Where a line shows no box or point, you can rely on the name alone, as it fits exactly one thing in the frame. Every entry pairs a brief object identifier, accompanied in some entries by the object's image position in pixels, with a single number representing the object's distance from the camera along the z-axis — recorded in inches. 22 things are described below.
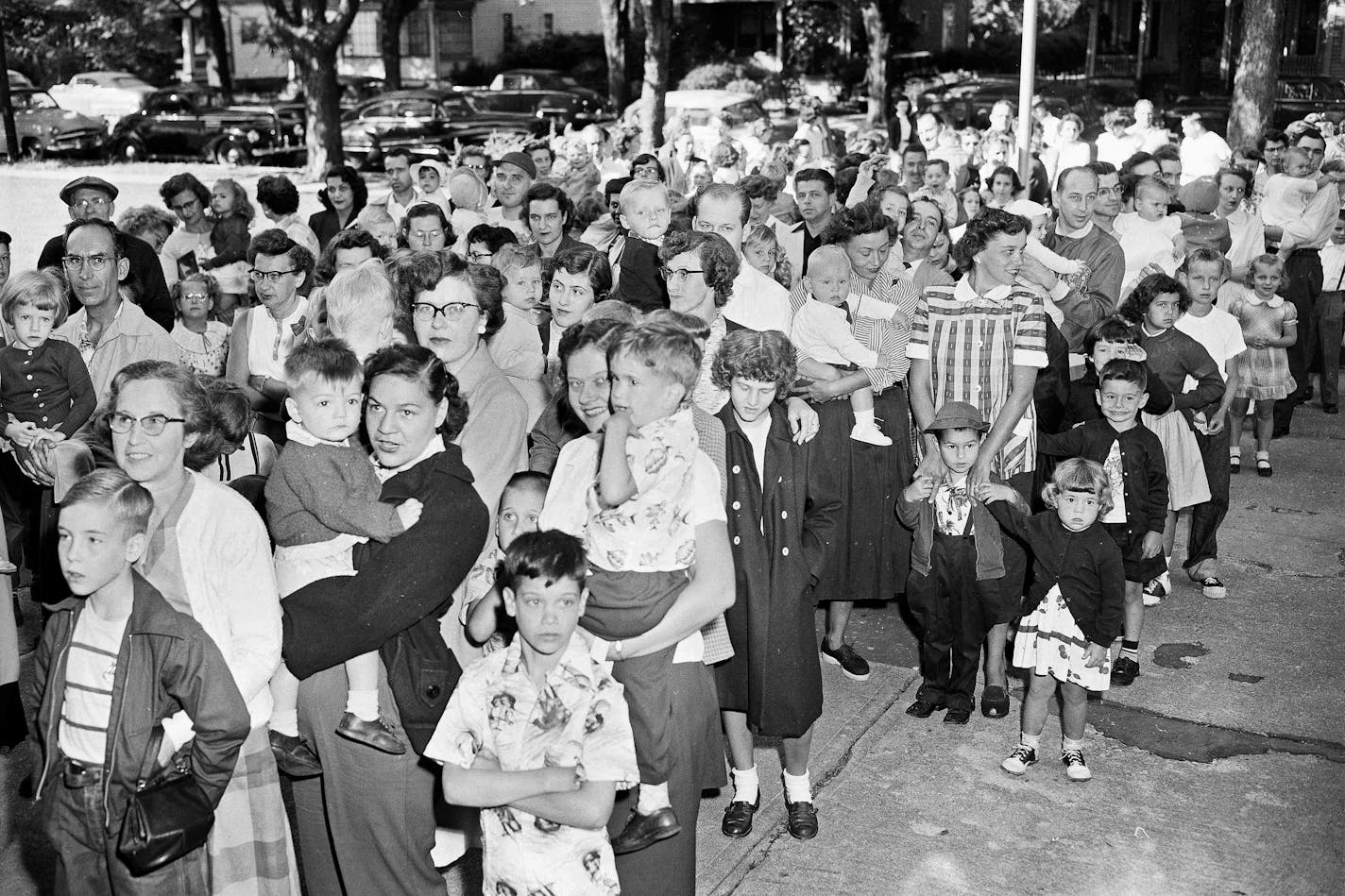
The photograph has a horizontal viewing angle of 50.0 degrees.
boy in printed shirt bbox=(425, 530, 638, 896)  129.6
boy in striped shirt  132.3
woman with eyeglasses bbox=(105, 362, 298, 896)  140.9
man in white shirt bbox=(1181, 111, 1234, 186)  543.5
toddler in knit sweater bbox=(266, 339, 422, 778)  149.9
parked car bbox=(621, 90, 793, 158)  871.0
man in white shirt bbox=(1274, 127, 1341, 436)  421.4
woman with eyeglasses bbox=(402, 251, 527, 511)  173.0
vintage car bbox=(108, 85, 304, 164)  1197.1
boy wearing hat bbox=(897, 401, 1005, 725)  230.5
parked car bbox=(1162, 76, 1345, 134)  1184.8
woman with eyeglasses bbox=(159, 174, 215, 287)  382.3
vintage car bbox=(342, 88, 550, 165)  1126.4
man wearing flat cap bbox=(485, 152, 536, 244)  371.2
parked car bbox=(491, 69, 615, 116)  1457.9
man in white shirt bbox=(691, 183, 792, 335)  224.4
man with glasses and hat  301.1
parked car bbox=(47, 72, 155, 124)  1437.0
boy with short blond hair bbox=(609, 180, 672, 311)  258.8
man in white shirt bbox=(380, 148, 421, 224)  431.2
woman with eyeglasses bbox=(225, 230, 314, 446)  263.4
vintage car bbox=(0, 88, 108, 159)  1254.3
